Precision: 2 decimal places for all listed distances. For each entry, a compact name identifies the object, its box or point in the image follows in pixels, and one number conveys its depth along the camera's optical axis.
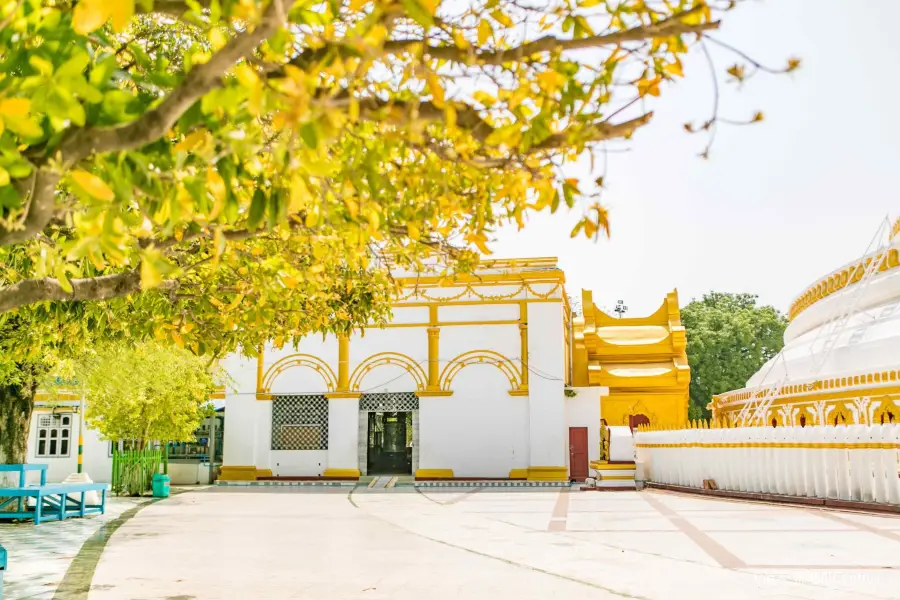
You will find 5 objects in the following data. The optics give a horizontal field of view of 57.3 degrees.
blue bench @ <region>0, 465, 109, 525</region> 11.80
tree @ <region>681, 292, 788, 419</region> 38.44
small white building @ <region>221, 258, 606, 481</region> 21.69
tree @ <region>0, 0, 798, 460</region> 2.25
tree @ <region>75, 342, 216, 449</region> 16.05
